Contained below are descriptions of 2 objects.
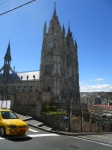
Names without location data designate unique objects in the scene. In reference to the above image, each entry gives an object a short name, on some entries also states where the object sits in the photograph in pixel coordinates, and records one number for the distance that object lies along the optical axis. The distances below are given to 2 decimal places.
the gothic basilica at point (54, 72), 40.54
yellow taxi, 6.79
